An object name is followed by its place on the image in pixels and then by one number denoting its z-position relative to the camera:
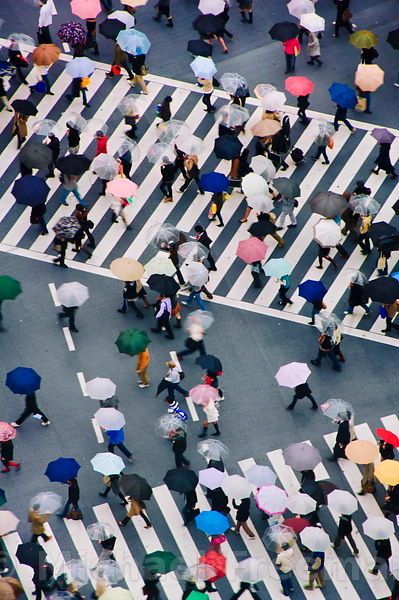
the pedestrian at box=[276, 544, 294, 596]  42.62
